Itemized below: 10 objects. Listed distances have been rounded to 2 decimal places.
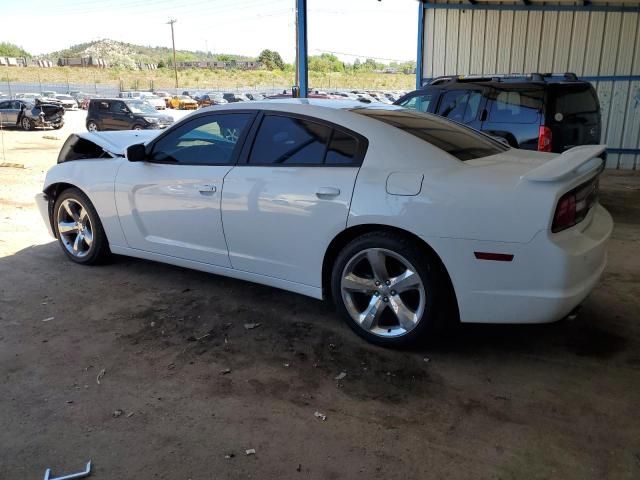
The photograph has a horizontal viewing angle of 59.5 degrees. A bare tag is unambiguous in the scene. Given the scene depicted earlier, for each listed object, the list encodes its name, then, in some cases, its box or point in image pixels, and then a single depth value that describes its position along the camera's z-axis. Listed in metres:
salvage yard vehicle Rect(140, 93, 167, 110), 39.89
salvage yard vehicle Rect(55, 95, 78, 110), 41.51
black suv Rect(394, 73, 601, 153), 7.37
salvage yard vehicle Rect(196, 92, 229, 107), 44.62
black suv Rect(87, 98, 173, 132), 22.03
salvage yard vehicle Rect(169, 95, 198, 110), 43.47
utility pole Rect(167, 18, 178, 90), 83.44
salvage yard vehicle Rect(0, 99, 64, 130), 24.33
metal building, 12.59
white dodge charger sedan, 3.07
